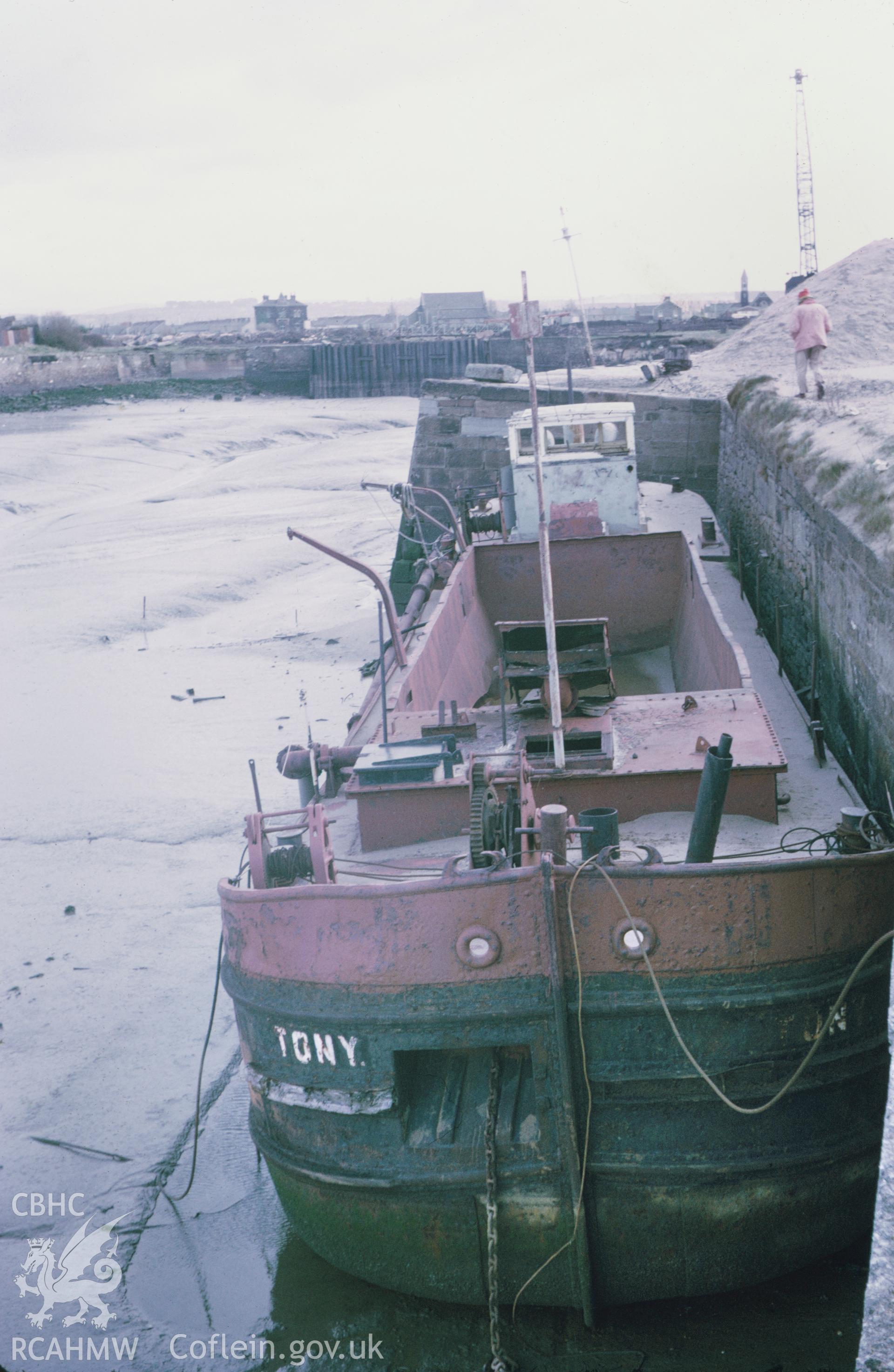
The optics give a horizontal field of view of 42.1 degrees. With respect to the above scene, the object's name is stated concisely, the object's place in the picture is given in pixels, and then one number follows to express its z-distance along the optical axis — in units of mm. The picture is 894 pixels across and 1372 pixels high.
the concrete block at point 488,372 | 20859
